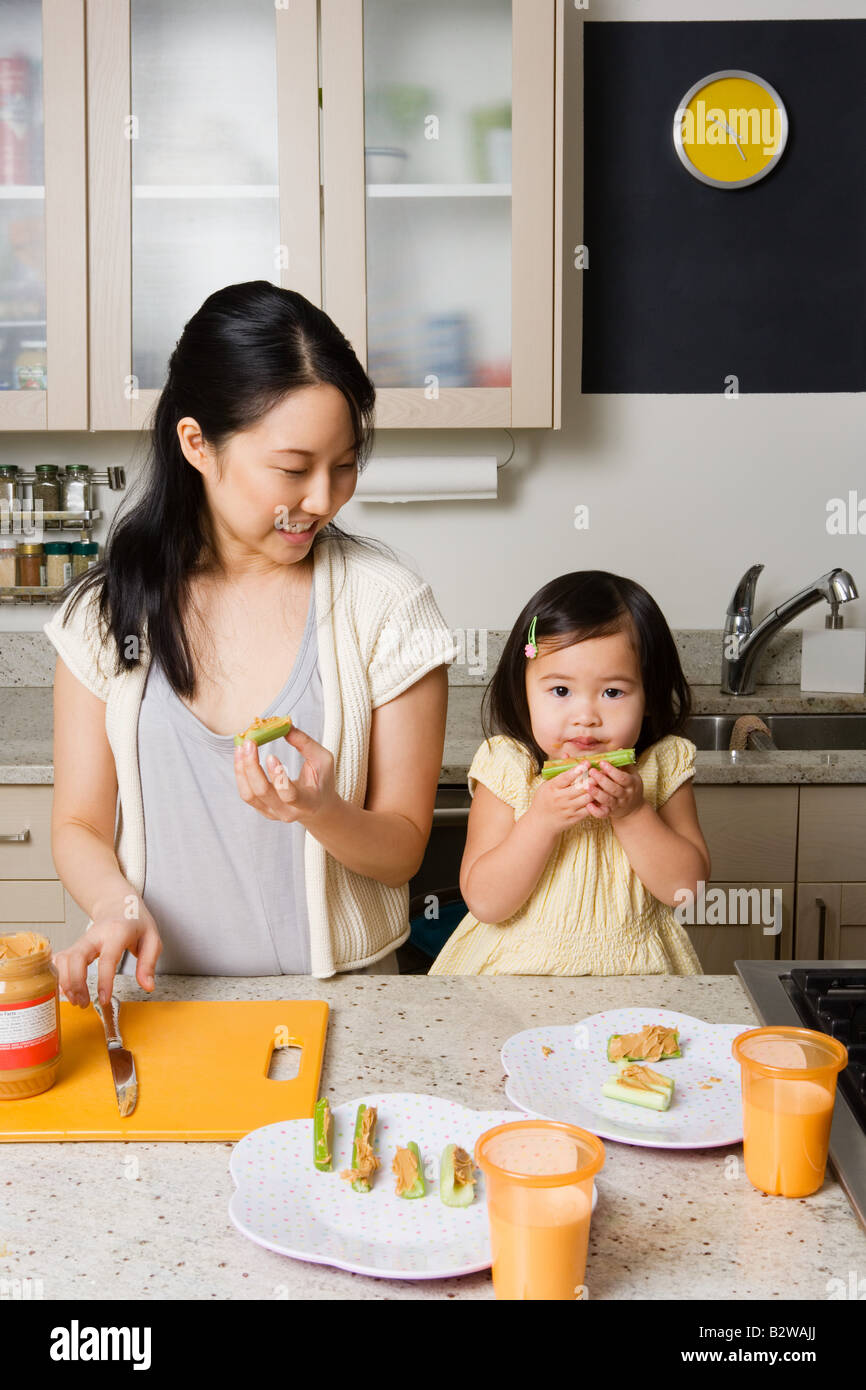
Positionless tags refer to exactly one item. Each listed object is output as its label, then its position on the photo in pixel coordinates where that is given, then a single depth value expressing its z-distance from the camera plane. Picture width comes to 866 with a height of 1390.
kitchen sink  2.56
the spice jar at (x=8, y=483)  2.62
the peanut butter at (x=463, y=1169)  0.80
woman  1.26
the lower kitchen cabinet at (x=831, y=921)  2.21
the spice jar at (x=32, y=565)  2.67
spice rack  2.64
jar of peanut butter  0.92
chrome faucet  2.57
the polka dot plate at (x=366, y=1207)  0.74
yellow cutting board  0.91
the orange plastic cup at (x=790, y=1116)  0.81
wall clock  2.62
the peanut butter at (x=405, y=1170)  0.81
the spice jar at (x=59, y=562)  2.66
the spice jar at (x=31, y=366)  2.39
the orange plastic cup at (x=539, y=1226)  0.68
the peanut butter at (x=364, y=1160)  0.82
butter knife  0.93
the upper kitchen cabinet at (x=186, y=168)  2.31
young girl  1.37
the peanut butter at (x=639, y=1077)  0.93
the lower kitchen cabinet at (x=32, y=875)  2.17
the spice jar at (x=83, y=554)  2.67
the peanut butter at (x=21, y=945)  0.95
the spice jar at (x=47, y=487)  2.64
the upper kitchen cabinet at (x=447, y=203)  2.31
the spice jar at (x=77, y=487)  2.67
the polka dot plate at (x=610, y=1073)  0.89
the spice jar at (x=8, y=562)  2.66
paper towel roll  2.55
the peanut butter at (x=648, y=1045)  0.99
